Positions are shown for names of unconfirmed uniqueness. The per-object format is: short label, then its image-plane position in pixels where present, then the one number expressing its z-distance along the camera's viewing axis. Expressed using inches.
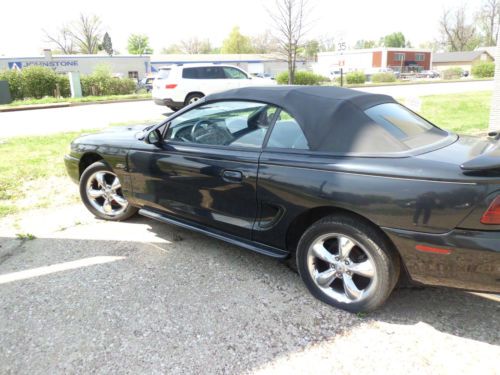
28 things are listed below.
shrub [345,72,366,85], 1466.5
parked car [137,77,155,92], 1261.8
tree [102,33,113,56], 3157.0
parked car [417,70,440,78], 2527.1
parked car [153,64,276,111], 579.5
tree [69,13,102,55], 2930.6
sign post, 719.7
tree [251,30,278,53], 3018.5
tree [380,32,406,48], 5201.8
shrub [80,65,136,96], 1031.0
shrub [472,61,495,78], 1867.6
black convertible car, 97.3
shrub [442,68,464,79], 2231.8
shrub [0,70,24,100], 930.1
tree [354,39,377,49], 5022.1
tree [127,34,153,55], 3690.9
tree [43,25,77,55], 2952.8
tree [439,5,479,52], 3575.3
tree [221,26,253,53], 3452.3
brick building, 3127.5
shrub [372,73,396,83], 1610.5
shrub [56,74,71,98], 981.8
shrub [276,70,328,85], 1187.9
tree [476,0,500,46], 2941.2
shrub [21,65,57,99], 944.3
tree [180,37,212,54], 3777.1
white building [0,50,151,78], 1676.9
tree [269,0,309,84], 986.9
